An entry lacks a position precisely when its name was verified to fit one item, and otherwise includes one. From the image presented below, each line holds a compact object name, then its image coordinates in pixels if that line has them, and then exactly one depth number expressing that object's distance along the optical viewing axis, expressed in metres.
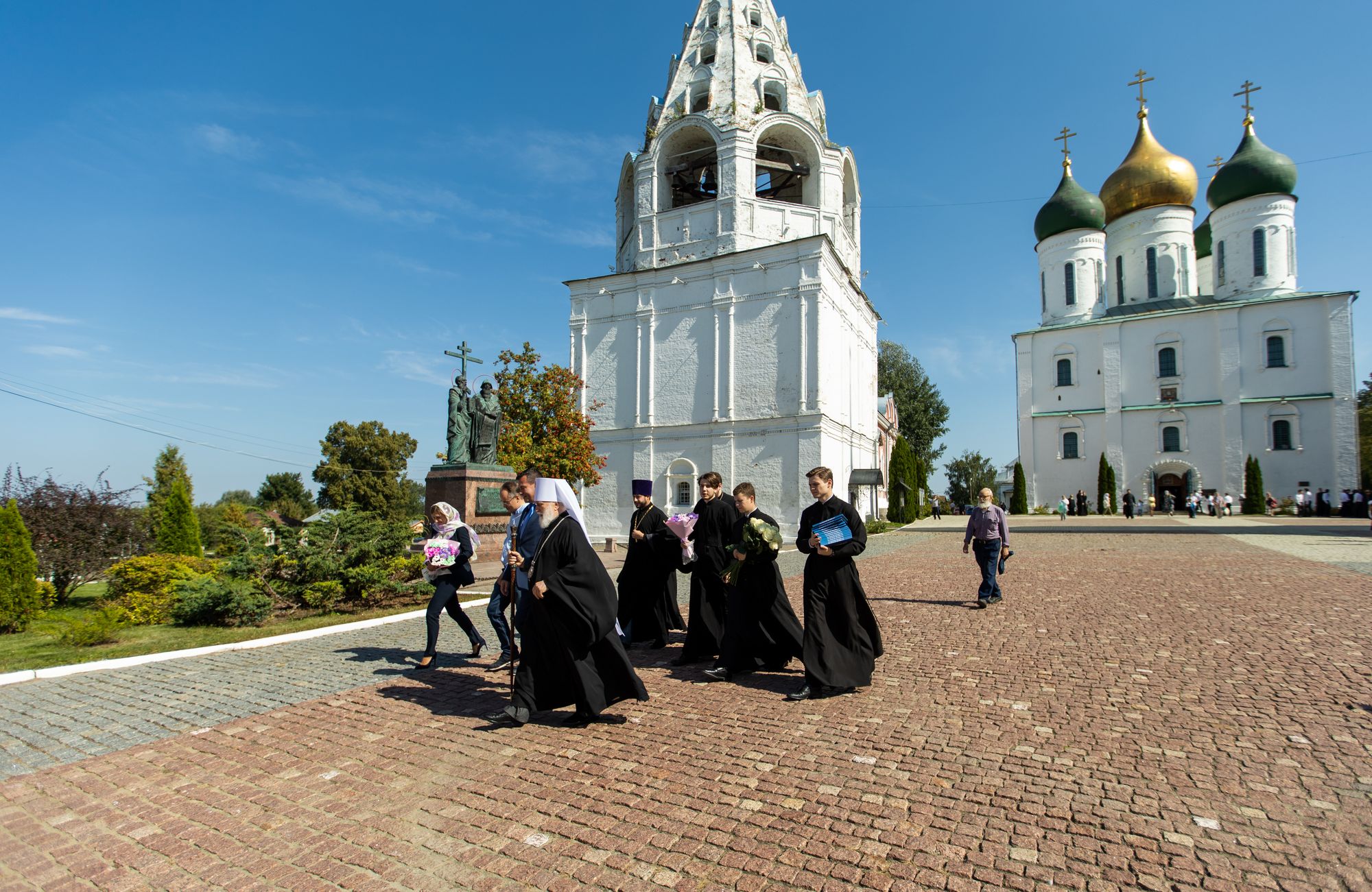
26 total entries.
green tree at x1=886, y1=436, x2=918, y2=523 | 37.41
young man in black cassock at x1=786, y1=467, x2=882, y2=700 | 5.58
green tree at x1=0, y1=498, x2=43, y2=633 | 9.66
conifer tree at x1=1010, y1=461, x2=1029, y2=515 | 43.78
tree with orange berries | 24.19
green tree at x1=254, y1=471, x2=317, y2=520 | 62.69
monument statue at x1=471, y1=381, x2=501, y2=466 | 16.94
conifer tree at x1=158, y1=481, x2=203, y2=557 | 14.19
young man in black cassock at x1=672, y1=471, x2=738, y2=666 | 6.88
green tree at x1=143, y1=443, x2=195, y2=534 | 38.86
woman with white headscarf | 6.79
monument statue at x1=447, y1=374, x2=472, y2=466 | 16.95
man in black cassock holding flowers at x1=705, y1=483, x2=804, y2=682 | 6.25
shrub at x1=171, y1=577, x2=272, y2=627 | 9.43
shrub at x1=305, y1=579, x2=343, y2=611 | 10.22
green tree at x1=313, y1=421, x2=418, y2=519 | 53.94
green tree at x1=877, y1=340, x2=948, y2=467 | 59.16
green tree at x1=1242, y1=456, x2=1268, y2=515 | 38.00
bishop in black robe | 5.00
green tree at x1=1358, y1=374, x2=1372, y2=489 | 50.06
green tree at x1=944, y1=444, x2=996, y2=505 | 78.38
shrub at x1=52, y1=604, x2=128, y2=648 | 8.27
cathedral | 39.44
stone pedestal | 15.97
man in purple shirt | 9.63
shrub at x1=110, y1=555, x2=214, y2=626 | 10.30
